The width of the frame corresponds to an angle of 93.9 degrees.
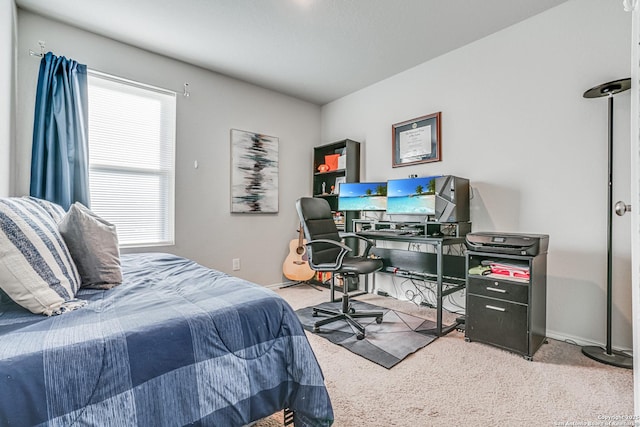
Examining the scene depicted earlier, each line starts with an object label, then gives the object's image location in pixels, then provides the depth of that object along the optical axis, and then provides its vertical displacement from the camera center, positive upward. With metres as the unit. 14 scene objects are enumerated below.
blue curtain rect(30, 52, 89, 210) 2.27 +0.57
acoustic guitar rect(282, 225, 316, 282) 3.73 -0.66
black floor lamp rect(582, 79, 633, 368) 1.85 -0.19
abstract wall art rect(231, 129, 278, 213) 3.44 +0.47
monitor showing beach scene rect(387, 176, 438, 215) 2.75 +0.17
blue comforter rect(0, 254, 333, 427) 0.73 -0.43
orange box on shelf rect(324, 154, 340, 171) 3.83 +0.67
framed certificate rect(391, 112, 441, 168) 3.00 +0.77
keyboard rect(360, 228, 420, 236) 2.74 -0.18
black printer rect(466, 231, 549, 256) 1.96 -0.20
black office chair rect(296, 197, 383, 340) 2.35 -0.38
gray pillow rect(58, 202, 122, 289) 1.36 -0.18
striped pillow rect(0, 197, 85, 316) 0.97 -0.19
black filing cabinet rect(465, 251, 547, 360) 1.96 -0.62
